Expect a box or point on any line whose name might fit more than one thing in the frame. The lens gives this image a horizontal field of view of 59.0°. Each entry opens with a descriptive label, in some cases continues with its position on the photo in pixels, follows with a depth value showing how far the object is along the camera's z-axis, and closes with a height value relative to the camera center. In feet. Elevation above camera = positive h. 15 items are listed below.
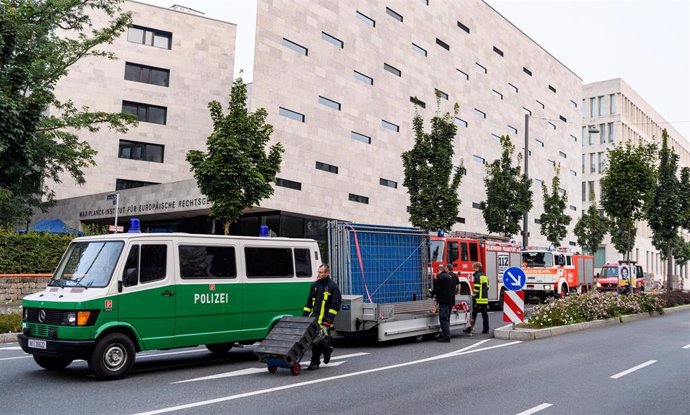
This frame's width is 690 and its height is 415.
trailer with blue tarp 43.14 -1.60
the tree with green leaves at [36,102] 48.67 +16.65
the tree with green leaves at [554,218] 153.38 +11.77
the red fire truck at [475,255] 69.77 +0.80
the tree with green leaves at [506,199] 121.08 +12.79
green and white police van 29.35 -2.46
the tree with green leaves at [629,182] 85.56 +11.87
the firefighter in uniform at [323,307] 33.50 -2.77
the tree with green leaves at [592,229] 187.73 +11.55
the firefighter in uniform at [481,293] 51.75 -2.67
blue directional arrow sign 50.93 -1.33
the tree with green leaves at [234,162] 67.56 +10.35
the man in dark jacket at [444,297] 46.32 -2.75
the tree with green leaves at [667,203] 108.37 +11.57
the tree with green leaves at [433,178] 91.76 +12.56
